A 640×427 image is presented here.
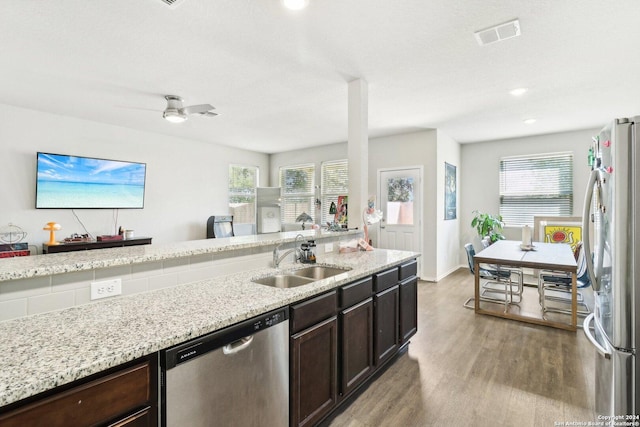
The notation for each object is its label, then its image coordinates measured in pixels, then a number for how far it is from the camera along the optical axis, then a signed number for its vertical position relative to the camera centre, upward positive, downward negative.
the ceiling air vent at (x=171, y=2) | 2.02 +1.42
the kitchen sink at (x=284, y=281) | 2.17 -0.47
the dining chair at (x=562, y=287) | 3.71 -0.88
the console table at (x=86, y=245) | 4.10 -0.45
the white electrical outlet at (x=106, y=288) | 1.46 -0.36
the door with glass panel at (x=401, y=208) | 5.60 +0.16
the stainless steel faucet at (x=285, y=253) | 2.31 -0.30
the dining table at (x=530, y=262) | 3.34 -0.51
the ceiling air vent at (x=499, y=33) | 2.29 +1.44
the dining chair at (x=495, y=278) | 4.04 -0.82
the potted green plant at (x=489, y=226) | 5.85 -0.17
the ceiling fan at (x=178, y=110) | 3.49 +1.23
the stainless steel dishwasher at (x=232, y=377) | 1.15 -0.69
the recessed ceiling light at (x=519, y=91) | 3.53 +1.49
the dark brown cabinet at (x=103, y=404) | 0.85 -0.58
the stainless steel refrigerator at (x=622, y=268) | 1.43 -0.24
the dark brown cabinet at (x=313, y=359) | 1.64 -0.83
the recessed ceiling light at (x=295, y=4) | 2.01 +1.41
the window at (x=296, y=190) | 7.25 +0.61
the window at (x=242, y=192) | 7.04 +0.55
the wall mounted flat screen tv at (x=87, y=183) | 4.31 +0.48
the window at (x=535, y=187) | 5.54 +0.58
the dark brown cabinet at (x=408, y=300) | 2.75 -0.78
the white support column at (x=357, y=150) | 3.34 +0.75
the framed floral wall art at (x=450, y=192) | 5.82 +0.50
